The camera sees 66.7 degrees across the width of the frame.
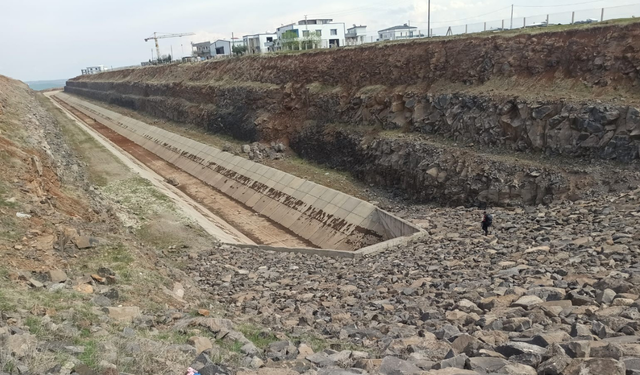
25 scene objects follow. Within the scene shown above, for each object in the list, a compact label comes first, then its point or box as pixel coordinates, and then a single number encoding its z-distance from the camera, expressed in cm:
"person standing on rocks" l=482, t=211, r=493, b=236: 2091
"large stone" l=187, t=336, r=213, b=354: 939
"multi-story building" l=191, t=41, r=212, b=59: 13948
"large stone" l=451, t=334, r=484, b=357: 888
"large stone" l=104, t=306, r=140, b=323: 1114
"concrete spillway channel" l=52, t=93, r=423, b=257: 2856
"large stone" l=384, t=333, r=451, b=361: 920
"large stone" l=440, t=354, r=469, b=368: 808
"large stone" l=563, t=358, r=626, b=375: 693
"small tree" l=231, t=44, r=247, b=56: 10216
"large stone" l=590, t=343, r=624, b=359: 748
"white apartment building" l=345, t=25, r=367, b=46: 13223
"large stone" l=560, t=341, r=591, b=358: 768
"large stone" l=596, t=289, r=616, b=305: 1104
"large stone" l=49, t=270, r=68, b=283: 1309
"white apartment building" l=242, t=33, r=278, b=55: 12038
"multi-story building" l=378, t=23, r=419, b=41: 11909
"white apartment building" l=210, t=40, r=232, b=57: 13120
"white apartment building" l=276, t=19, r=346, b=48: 11569
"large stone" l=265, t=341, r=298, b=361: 953
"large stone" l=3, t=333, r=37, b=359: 791
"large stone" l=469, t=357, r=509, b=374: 774
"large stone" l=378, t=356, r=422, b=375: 803
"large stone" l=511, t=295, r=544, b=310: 1156
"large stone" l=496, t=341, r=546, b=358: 821
